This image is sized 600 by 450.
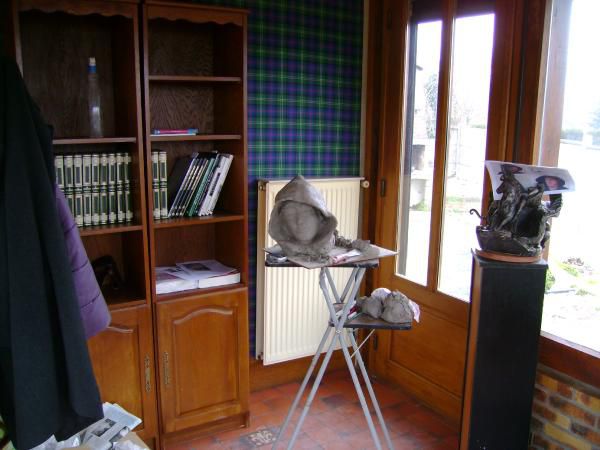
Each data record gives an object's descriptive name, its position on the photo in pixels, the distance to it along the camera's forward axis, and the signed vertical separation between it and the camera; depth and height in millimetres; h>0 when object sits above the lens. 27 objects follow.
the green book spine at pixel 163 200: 2582 -315
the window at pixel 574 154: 2242 -65
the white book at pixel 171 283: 2617 -697
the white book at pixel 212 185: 2693 -251
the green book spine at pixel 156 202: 2566 -323
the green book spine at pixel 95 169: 2428 -167
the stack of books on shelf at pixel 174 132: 2535 -4
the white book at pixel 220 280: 2703 -708
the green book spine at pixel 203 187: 2674 -259
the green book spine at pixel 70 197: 2383 -282
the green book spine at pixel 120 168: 2484 -165
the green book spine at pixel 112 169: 2469 -171
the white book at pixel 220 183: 2707 -243
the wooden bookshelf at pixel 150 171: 2434 -165
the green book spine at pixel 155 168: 2537 -165
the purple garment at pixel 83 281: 1811 -489
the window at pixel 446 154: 2684 -91
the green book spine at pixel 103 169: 2451 -168
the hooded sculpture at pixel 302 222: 2053 -324
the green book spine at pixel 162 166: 2549 -156
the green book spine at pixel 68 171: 2361 -173
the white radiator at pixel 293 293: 3034 -871
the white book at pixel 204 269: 2738 -673
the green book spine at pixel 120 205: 2508 -329
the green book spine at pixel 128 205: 2527 -331
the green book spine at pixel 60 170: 2344 -168
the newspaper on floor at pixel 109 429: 2186 -1187
